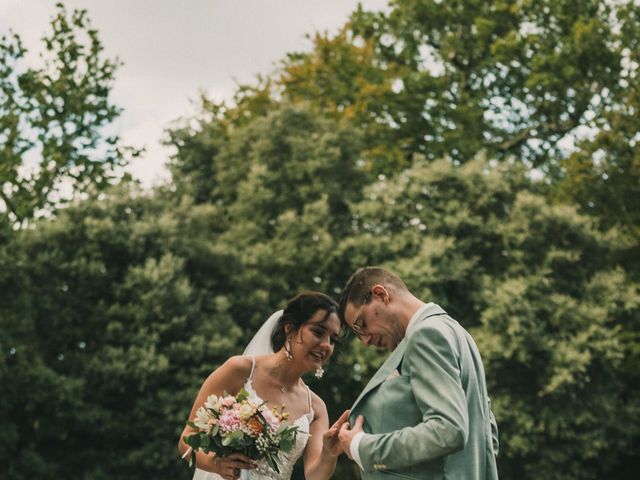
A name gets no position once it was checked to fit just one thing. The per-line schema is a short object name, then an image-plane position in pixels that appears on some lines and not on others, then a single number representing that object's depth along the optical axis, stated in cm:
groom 371
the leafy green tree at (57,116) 2069
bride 566
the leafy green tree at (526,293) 1917
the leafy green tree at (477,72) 2488
